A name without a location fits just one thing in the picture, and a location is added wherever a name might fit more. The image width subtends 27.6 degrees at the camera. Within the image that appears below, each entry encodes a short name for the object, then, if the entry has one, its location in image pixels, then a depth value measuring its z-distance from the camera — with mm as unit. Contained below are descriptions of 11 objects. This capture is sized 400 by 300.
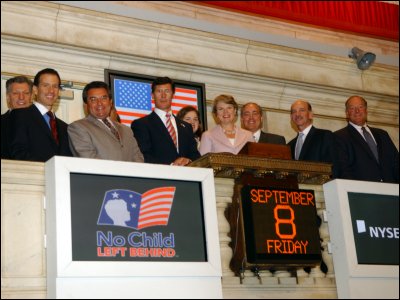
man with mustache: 8352
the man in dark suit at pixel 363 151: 8586
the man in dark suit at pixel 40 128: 6934
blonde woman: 8031
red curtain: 11562
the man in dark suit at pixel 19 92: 7715
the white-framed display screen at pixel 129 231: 6094
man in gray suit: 7031
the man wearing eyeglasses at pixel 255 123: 8672
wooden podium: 7016
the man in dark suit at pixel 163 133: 7902
